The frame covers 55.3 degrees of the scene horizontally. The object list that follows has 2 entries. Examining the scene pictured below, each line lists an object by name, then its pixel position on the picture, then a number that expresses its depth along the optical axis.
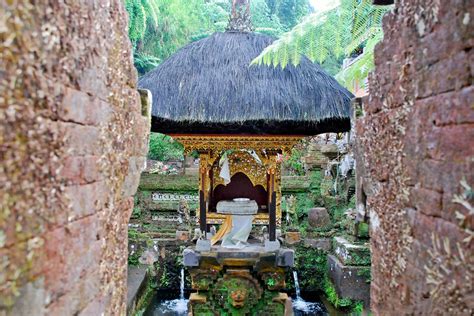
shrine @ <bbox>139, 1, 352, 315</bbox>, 6.18
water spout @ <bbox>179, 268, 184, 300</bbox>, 9.84
